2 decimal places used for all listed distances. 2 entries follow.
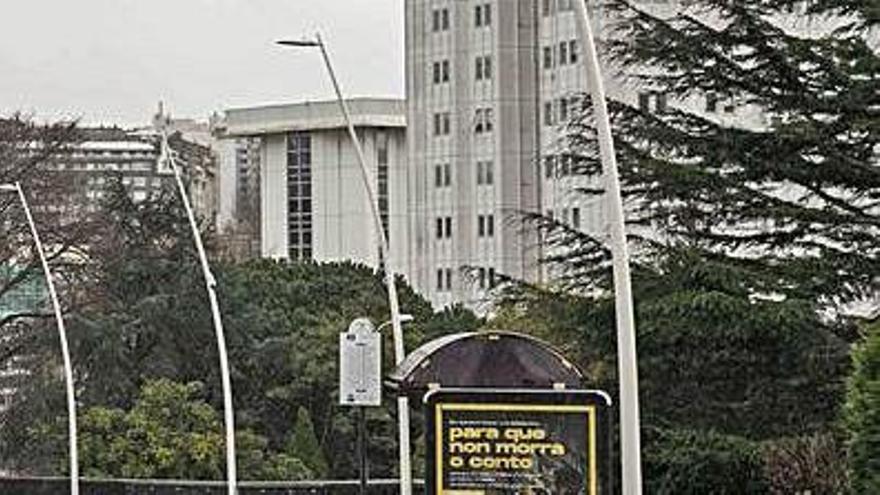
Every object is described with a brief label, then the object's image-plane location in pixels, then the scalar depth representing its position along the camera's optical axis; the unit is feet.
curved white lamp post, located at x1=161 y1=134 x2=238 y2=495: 124.77
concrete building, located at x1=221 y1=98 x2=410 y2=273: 415.85
